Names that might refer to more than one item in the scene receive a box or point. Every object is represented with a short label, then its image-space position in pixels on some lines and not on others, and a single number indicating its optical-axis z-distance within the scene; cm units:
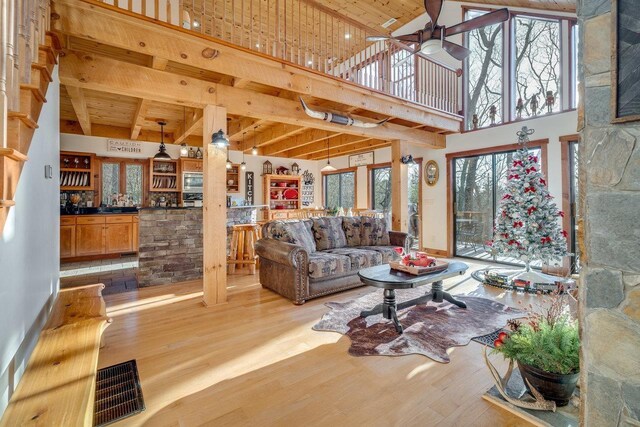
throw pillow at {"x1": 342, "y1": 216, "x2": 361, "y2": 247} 485
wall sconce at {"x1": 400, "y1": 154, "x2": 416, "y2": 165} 570
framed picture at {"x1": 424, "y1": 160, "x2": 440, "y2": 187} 671
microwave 735
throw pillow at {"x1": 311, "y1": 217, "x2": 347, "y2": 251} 448
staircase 110
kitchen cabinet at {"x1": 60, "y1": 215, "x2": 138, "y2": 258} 596
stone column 124
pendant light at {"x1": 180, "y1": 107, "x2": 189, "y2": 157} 533
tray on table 293
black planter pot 174
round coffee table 275
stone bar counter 438
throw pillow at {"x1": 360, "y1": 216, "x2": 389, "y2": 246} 494
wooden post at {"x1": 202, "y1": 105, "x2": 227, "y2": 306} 354
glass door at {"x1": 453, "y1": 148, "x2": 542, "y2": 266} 576
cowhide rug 252
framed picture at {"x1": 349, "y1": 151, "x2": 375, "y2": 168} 845
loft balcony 278
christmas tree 421
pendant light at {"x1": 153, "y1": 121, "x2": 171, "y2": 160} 643
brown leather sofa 361
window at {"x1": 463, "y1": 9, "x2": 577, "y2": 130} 492
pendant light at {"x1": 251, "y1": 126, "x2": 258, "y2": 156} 701
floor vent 174
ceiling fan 308
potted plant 174
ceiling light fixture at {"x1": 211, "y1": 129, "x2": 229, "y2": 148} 347
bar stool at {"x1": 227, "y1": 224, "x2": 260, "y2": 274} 509
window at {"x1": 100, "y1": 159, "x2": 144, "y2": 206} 685
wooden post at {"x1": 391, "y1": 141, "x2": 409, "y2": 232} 576
